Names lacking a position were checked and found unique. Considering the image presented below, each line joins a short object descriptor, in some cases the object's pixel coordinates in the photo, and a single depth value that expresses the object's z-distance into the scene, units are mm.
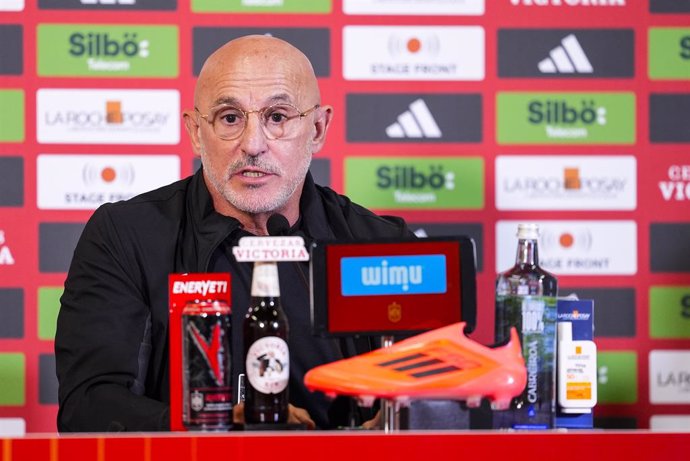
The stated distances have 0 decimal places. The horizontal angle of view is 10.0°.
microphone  5471
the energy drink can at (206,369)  5200
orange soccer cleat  5185
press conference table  5033
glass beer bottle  5216
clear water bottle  5326
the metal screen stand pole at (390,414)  5216
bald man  5804
